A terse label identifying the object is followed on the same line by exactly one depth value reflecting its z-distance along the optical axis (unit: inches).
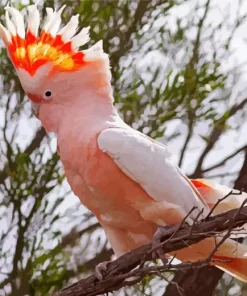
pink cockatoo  191.3
